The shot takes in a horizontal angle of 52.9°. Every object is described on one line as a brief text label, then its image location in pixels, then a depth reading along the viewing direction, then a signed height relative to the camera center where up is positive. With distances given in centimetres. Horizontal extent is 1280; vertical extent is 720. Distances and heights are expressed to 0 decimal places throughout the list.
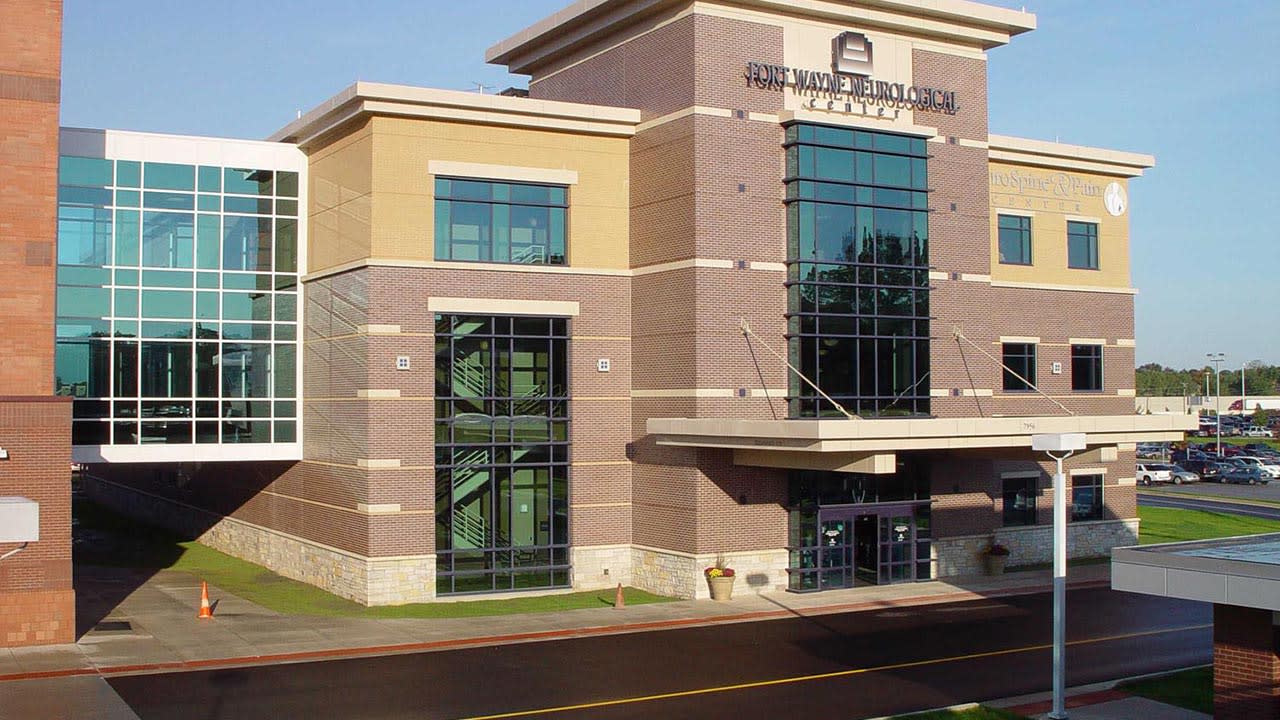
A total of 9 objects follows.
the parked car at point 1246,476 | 8350 -582
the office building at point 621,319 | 3241 +185
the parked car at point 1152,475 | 8350 -574
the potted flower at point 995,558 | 3712 -491
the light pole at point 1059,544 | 1998 -252
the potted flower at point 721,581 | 3203 -482
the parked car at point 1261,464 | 8588 -527
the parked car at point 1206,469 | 8601 -554
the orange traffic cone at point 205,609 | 2954 -505
